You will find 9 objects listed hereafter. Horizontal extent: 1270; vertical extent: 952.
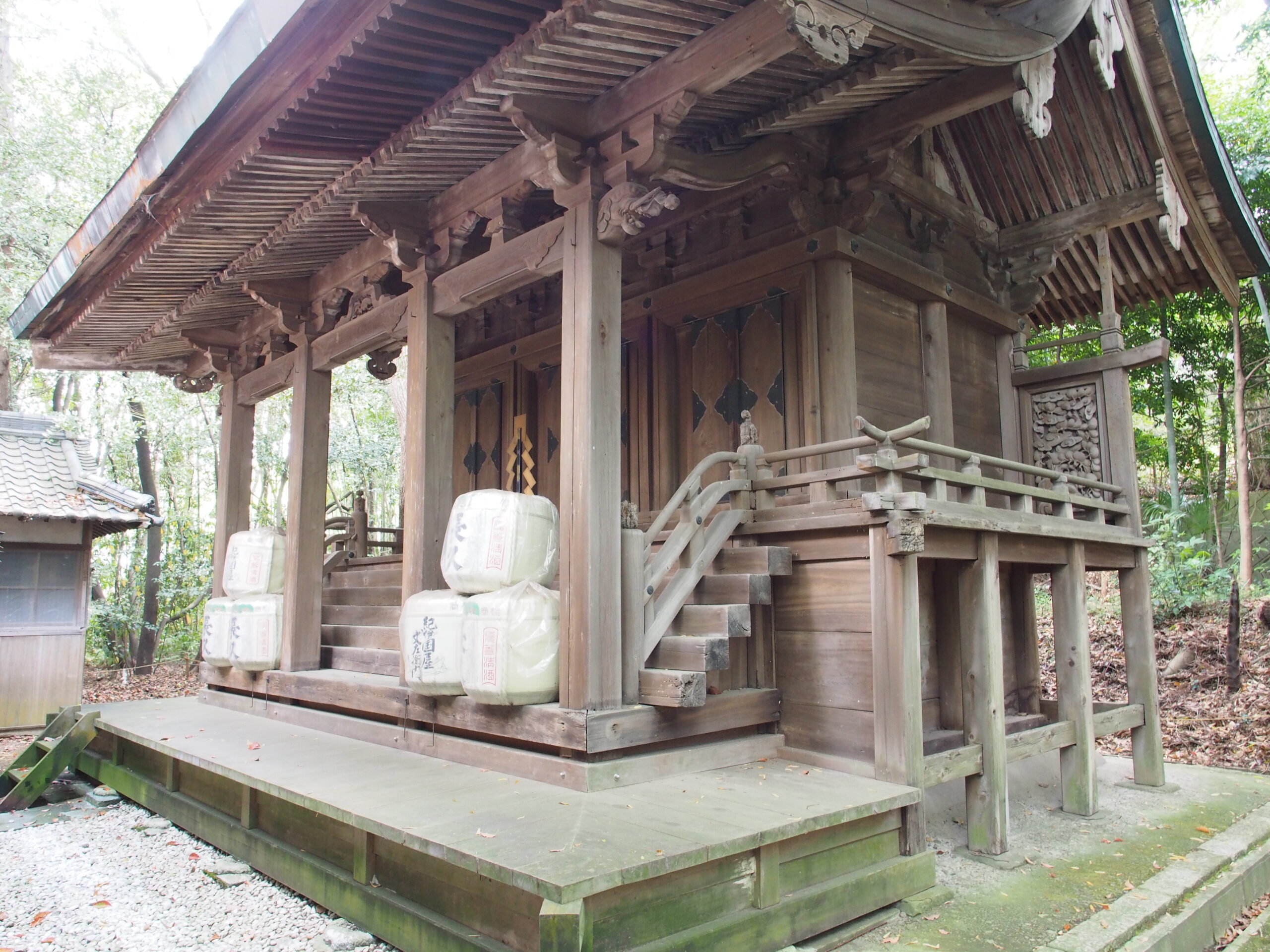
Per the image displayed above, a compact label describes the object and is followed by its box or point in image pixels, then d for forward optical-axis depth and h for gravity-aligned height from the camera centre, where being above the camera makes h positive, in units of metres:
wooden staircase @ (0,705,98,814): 6.86 -1.51
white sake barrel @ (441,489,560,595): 4.94 +0.19
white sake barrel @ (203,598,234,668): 7.51 -0.47
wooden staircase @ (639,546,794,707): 4.41 -0.27
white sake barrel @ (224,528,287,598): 7.43 +0.12
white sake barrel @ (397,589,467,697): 4.97 -0.38
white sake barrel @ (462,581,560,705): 4.60 -0.39
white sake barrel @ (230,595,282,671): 7.13 -0.49
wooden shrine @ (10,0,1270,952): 4.27 +1.82
